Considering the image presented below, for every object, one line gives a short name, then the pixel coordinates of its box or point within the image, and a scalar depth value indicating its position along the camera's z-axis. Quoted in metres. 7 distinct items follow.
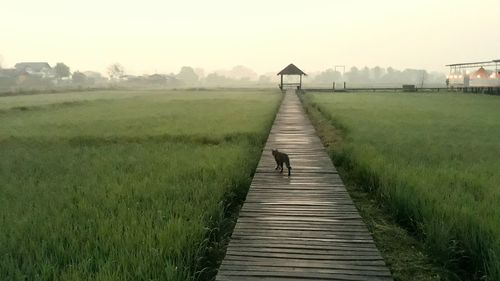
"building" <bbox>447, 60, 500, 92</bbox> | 44.16
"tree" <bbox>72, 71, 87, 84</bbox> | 123.88
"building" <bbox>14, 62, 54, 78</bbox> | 118.32
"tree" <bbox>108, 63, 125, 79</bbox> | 163.04
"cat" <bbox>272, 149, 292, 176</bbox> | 6.83
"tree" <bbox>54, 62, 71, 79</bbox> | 118.62
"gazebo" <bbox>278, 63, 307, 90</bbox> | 44.78
